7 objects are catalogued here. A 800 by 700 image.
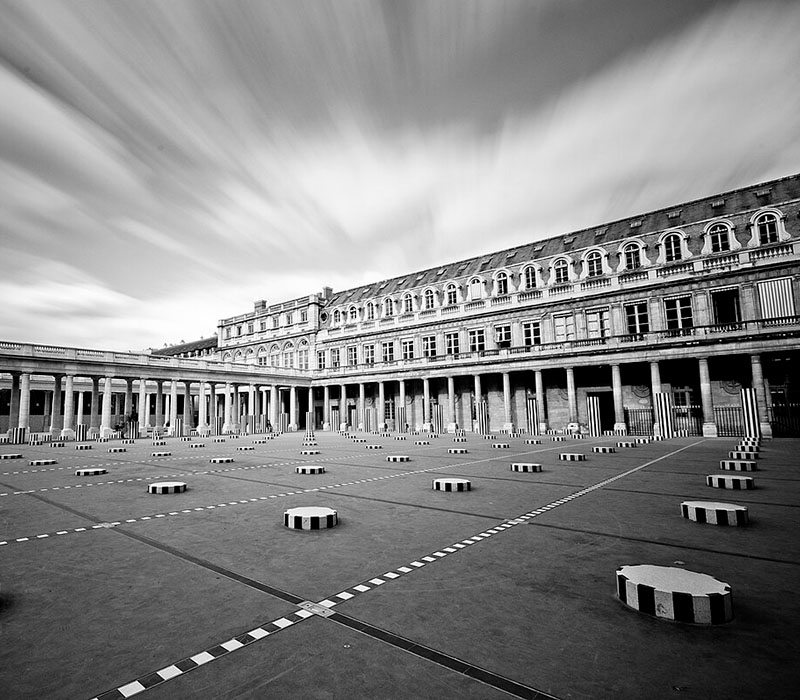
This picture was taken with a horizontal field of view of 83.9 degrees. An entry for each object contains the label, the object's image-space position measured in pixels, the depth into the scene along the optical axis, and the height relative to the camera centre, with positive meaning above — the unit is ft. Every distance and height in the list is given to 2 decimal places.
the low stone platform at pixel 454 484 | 37.35 -6.79
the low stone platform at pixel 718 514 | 25.46 -6.77
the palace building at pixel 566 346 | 103.65 +16.15
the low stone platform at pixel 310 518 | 25.46 -6.42
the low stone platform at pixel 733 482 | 37.52 -7.28
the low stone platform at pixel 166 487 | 37.65 -6.49
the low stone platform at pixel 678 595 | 13.65 -6.22
